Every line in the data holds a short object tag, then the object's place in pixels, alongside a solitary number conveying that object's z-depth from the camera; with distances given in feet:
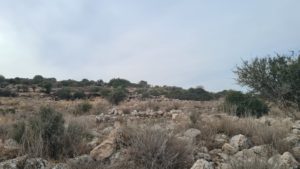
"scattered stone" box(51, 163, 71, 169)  12.44
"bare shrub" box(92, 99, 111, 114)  44.26
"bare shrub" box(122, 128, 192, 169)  12.83
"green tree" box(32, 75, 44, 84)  99.90
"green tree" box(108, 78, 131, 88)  107.28
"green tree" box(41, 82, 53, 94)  83.21
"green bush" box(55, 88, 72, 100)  76.36
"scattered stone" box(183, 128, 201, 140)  17.09
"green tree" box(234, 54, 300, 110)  30.86
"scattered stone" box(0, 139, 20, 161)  14.10
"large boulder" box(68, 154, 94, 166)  12.43
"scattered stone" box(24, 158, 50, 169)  12.50
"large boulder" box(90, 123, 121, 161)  13.62
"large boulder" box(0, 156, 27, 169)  12.37
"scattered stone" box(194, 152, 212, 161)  14.13
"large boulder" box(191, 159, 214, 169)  11.67
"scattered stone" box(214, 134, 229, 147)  16.60
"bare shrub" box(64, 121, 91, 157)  15.00
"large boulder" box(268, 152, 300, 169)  12.63
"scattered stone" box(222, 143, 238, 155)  15.28
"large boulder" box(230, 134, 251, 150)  15.91
